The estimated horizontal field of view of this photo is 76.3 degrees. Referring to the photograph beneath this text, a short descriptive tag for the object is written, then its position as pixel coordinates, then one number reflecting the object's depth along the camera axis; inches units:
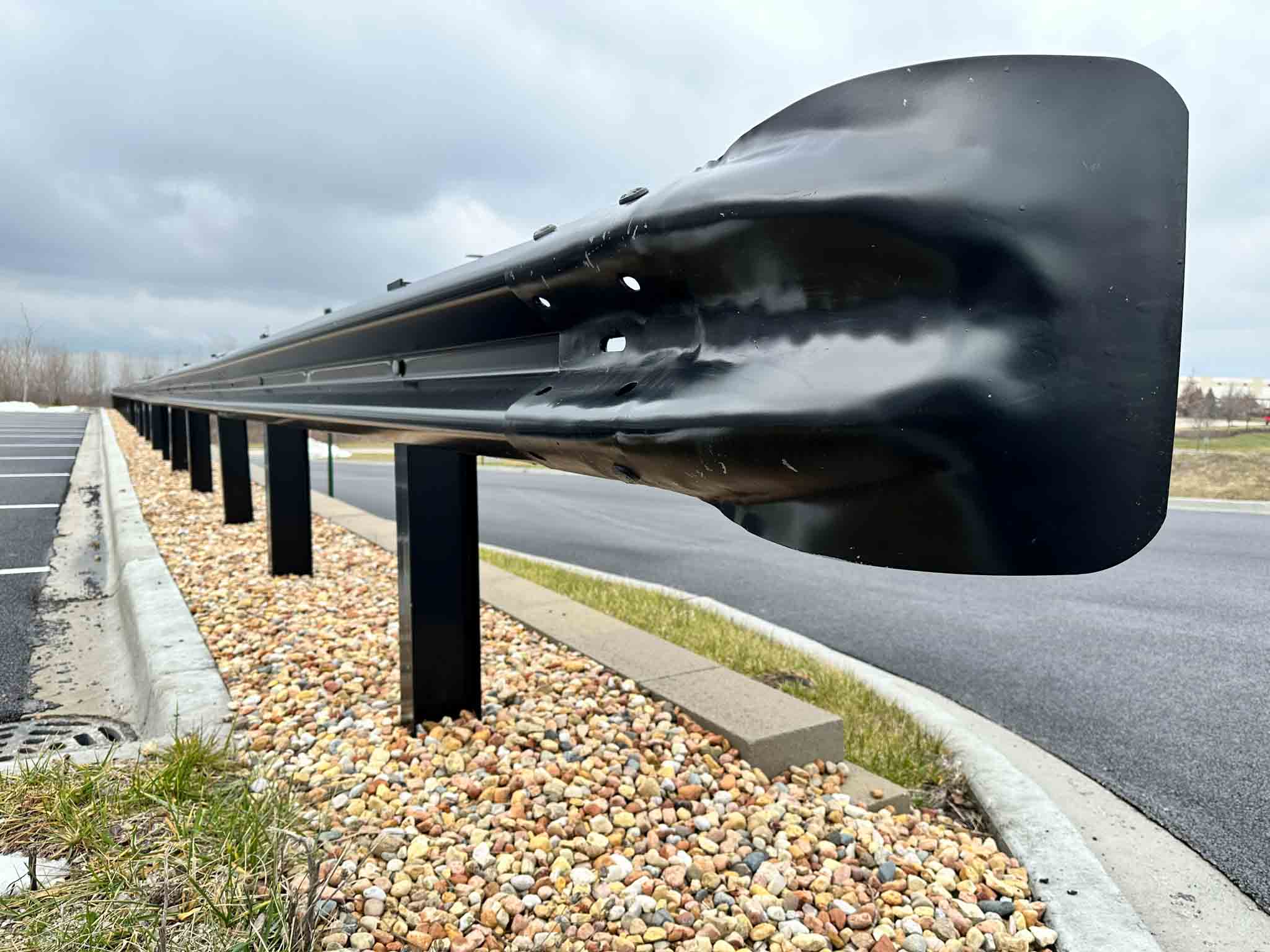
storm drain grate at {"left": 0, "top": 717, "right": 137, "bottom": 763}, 104.6
